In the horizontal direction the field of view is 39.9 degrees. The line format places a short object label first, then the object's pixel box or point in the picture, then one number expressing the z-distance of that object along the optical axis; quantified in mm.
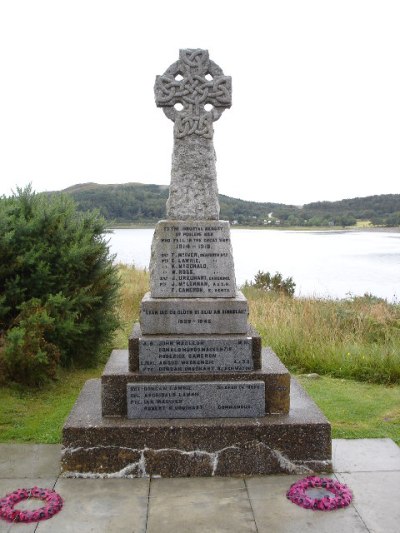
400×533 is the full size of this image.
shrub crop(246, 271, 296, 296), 18000
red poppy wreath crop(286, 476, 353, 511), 4007
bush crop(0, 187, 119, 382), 7234
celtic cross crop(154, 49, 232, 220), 5293
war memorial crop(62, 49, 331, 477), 4582
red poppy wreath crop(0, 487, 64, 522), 3842
